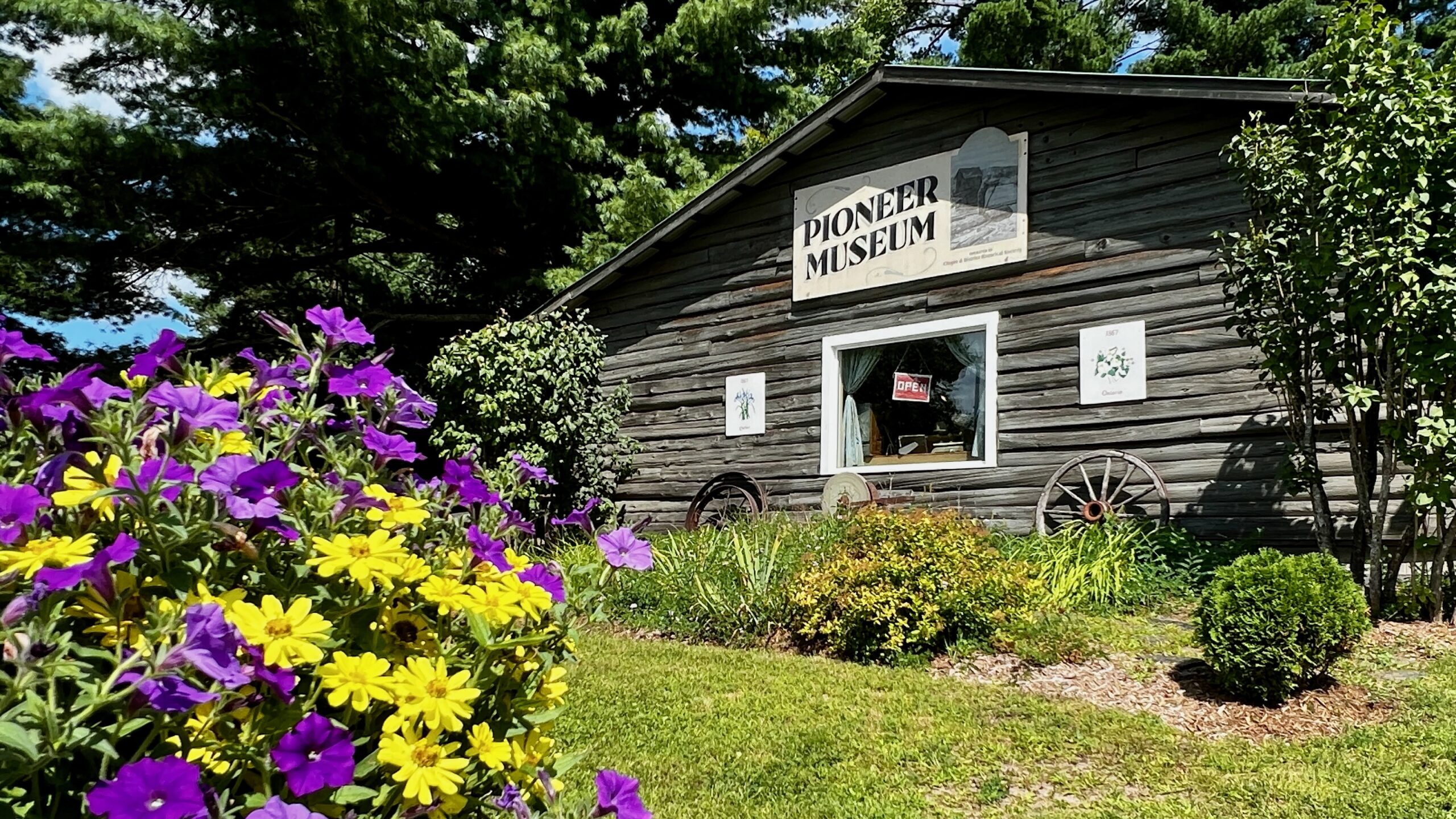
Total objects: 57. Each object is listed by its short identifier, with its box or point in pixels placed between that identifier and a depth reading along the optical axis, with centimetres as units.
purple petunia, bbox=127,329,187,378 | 171
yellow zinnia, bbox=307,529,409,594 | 136
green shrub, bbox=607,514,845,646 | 640
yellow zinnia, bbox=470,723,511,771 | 145
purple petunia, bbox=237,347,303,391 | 186
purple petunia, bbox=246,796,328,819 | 117
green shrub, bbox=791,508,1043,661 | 559
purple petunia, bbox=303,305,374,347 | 189
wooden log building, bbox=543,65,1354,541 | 793
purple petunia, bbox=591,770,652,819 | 144
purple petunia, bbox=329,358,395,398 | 182
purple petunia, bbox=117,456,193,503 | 126
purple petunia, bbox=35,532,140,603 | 116
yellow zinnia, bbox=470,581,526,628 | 145
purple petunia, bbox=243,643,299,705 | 125
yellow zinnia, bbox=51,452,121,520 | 128
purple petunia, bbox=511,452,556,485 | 199
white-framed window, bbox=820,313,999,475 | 930
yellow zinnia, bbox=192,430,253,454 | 163
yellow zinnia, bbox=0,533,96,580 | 123
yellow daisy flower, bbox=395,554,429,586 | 145
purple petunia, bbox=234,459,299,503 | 139
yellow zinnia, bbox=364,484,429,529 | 154
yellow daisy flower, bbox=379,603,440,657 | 153
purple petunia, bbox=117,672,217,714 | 110
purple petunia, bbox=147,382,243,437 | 149
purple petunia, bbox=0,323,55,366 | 164
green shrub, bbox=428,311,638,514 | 1070
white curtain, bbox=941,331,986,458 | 927
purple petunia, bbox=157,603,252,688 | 112
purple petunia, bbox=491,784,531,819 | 143
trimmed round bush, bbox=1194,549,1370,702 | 445
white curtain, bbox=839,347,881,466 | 1012
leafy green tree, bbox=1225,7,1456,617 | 577
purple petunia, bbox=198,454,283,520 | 134
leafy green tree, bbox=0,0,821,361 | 1392
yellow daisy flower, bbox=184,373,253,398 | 178
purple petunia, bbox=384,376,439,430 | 190
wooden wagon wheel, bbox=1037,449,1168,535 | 806
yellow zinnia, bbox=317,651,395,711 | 130
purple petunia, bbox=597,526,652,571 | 178
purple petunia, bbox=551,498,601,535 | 196
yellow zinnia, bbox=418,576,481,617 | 146
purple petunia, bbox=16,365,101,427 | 149
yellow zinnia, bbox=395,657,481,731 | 132
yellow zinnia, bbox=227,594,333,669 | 124
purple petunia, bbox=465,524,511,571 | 169
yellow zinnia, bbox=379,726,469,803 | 131
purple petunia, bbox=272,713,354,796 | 123
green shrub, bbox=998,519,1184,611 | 685
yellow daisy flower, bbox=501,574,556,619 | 150
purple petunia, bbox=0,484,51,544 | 128
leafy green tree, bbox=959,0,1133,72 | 1856
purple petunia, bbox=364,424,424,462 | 173
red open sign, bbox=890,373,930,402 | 979
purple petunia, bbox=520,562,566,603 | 168
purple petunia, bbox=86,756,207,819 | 106
